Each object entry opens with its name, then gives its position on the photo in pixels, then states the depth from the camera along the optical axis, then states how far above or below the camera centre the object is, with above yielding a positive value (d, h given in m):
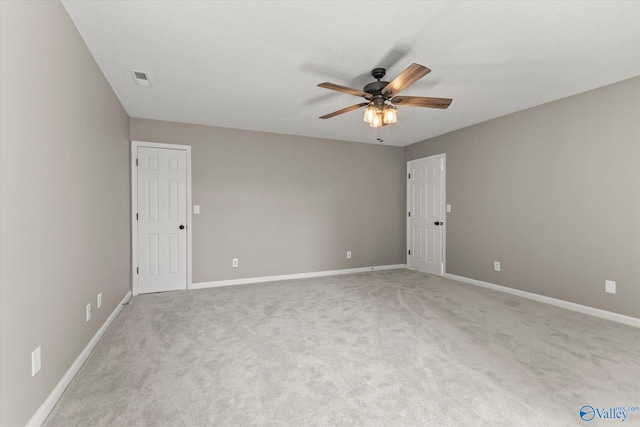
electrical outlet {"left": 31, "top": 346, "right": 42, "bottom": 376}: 1.61 -0.81
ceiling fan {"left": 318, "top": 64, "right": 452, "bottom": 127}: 2.75 +1.01
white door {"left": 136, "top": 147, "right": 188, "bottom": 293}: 4.39 -0.13
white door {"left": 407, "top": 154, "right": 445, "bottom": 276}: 5.46 -0.06
